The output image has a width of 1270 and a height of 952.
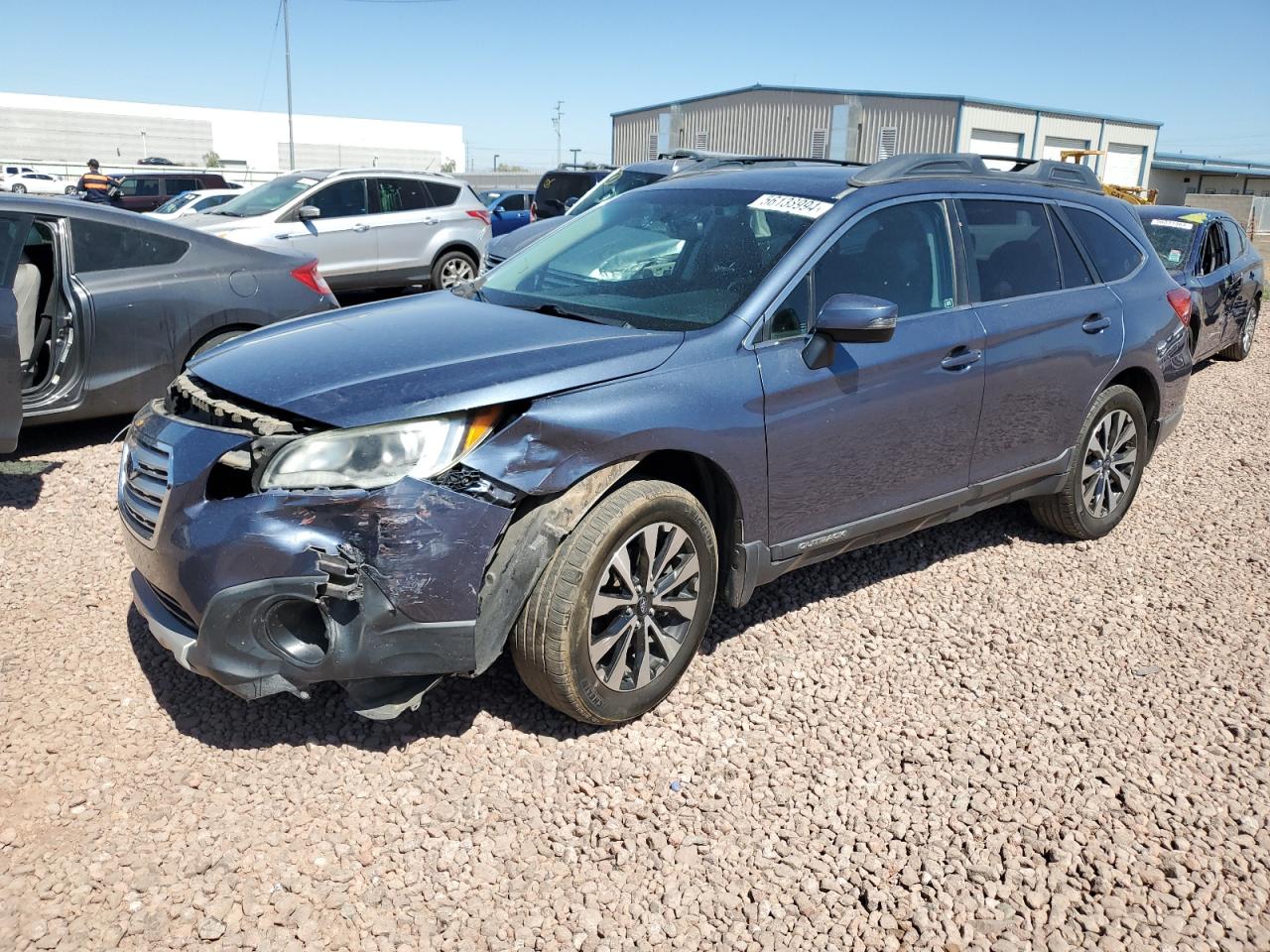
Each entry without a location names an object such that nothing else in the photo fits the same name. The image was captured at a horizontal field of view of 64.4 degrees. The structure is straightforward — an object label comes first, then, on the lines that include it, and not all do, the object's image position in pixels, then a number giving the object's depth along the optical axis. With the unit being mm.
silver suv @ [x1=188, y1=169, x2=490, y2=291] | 11266
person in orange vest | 20516
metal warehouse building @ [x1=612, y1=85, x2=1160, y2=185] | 36312
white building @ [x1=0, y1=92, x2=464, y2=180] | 69125
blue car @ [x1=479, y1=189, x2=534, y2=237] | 19922
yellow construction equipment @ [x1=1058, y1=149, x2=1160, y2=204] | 30556
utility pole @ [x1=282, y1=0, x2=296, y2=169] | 41594
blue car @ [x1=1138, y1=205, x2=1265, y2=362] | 9367
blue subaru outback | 2854
